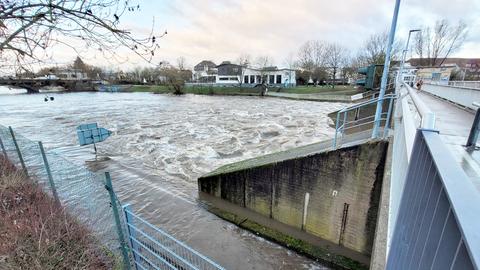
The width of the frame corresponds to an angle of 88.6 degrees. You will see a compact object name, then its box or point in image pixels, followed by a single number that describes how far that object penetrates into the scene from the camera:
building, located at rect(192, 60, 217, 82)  97.71
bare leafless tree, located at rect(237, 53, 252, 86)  81.09
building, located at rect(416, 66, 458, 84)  35.78
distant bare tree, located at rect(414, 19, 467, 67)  57.84
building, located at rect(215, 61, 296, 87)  75.69
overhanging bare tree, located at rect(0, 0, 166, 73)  3.25
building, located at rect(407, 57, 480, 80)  46.01
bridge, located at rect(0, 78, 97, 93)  78.06
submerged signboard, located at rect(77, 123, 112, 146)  13.09
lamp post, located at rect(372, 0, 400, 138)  7.12
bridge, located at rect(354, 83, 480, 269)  0.78
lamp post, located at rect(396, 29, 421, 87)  22.20
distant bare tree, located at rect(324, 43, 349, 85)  71.62
